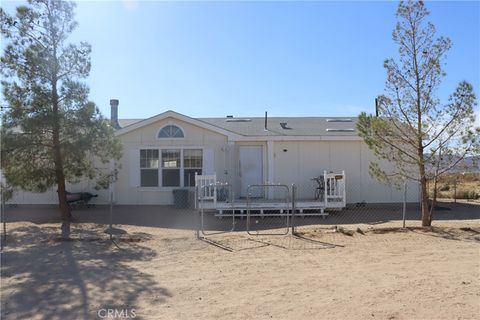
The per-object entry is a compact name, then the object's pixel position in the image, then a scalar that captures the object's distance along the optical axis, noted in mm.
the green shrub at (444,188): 25314
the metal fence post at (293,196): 9711
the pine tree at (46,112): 11203
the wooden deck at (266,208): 13461
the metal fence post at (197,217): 9742
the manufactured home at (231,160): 16281
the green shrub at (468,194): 20266
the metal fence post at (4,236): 9656
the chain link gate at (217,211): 11078
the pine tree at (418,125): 10180
